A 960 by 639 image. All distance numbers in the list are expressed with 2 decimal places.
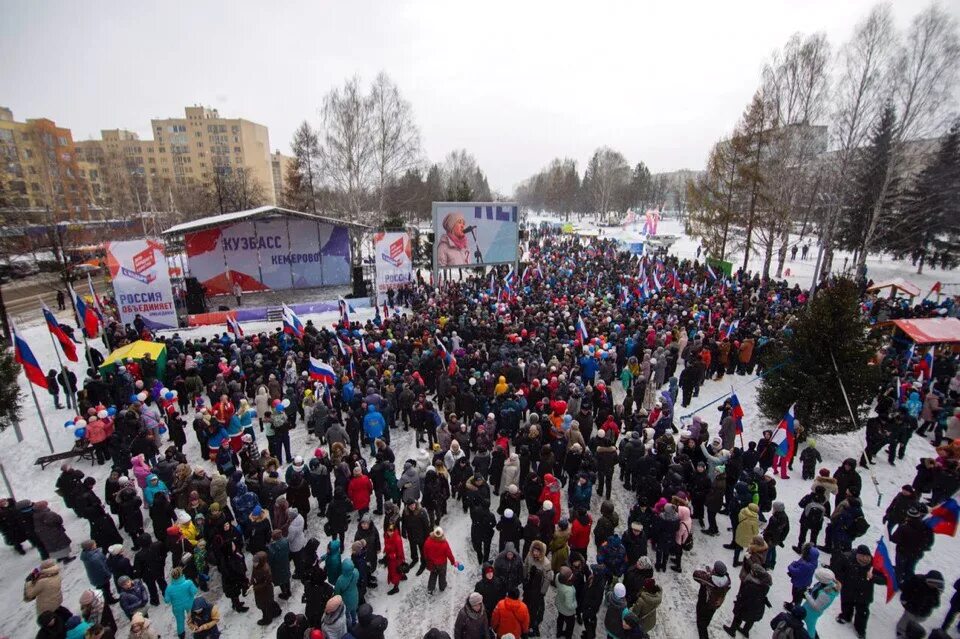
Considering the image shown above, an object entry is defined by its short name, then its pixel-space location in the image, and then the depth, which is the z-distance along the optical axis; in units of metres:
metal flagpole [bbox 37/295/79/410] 11.73
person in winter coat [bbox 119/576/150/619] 5.21
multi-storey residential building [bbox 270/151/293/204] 110.16
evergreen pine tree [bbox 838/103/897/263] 25.09
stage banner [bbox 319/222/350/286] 26.19
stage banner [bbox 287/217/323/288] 25.53
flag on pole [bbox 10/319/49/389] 9.52
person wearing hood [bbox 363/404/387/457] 9.23
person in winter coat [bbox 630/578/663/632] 5.08
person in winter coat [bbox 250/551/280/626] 5.55
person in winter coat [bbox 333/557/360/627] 5.36
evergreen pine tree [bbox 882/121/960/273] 25.55
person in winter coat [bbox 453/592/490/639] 4.64
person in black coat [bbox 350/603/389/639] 4.54
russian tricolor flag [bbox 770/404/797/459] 8.22
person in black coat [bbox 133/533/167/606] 5.89
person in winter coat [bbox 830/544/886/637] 5.46
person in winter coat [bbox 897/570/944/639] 5.00
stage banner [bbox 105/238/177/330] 16.80
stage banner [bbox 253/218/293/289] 24.80
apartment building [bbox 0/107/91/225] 50.46
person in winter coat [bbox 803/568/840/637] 4.98
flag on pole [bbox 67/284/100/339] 14.61
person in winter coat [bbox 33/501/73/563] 6.66
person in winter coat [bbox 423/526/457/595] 6.05
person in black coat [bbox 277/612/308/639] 4.52
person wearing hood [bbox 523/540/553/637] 5.54
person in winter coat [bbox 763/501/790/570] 6.19
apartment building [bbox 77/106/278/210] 86.19
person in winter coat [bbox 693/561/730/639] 5.27
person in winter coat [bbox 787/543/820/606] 5.55
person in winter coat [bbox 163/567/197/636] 5.29
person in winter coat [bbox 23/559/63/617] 5.14
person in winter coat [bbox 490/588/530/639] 4.91
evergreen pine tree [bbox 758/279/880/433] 9.23
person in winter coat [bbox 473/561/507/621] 5.28
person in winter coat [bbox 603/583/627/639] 5.02
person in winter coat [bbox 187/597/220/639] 4.83
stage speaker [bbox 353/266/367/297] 24.67
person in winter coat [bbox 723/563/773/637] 5.23
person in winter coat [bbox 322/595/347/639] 4.61
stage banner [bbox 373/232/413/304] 21.00
